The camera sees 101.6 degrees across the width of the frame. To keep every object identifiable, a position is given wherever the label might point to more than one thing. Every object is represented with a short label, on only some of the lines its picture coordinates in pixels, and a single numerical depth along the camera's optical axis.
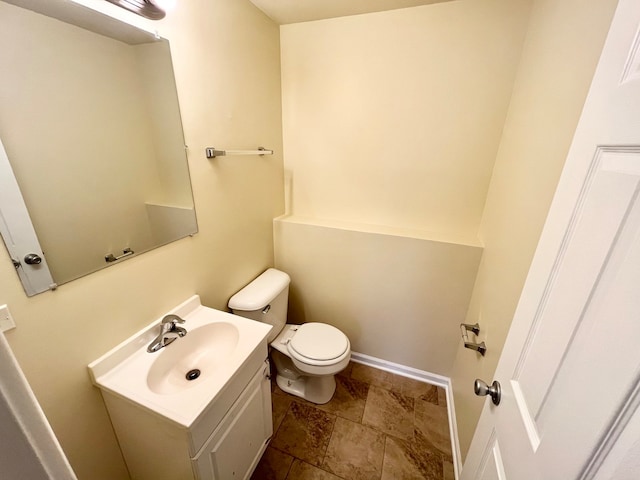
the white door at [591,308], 0.36
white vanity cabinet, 0.87
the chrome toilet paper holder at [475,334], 1.10
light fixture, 0.84
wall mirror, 0.69
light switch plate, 0.69
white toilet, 1.54
